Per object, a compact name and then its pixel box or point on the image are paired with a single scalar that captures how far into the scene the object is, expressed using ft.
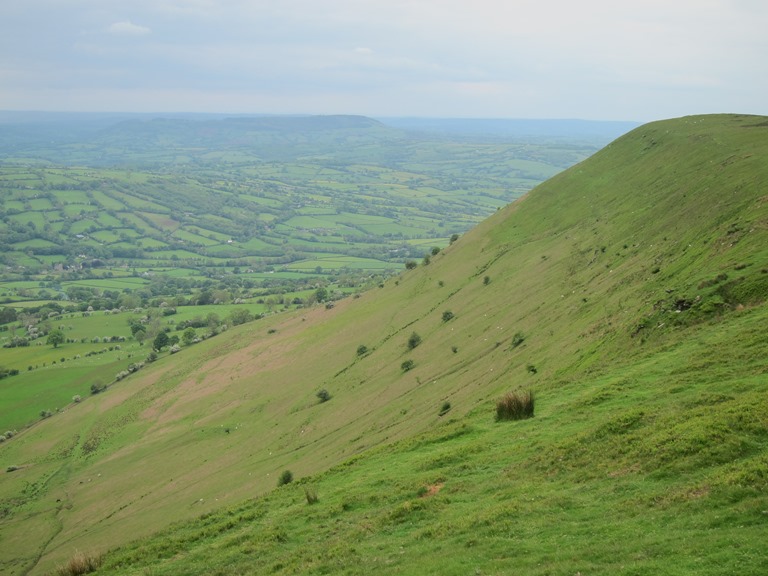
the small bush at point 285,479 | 143.02
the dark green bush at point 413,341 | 249.55
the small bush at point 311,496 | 104.78
